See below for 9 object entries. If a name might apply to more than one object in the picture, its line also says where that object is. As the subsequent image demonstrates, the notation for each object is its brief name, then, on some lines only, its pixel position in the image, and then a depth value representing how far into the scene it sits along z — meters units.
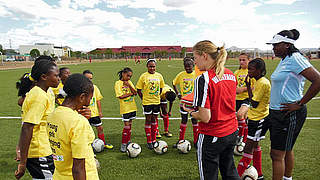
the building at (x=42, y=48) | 118.62
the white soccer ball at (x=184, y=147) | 4.96
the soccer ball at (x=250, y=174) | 3.55
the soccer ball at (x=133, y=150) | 4.78
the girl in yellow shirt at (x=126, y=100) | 5.25
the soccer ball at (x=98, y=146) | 5.05
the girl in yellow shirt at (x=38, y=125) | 2.42
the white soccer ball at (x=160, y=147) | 4.93
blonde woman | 2.30
